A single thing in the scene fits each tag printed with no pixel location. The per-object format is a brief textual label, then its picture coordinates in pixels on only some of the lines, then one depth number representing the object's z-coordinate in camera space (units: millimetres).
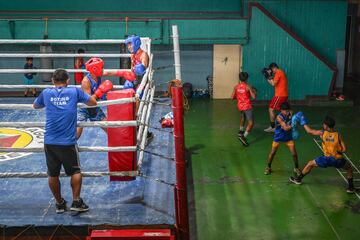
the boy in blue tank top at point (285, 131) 7969
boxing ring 4688
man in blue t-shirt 4727
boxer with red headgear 5621
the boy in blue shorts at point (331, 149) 7301
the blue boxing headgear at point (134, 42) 7215
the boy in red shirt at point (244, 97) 9586
